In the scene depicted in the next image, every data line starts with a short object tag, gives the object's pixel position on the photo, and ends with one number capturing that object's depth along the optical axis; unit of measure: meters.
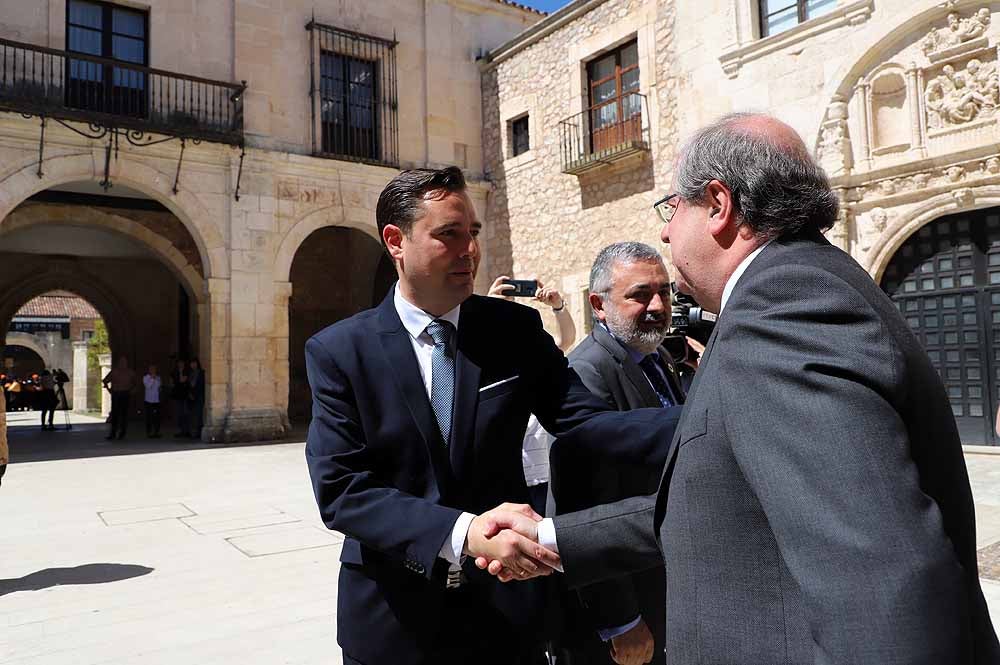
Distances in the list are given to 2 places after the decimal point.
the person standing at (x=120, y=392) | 13.59
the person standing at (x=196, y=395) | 12.99
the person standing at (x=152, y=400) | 13.88
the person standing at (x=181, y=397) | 13.52
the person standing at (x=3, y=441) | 4.69
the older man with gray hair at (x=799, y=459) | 0.84
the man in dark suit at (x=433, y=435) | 1.50
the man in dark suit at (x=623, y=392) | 1.91
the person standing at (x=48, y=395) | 16.98
